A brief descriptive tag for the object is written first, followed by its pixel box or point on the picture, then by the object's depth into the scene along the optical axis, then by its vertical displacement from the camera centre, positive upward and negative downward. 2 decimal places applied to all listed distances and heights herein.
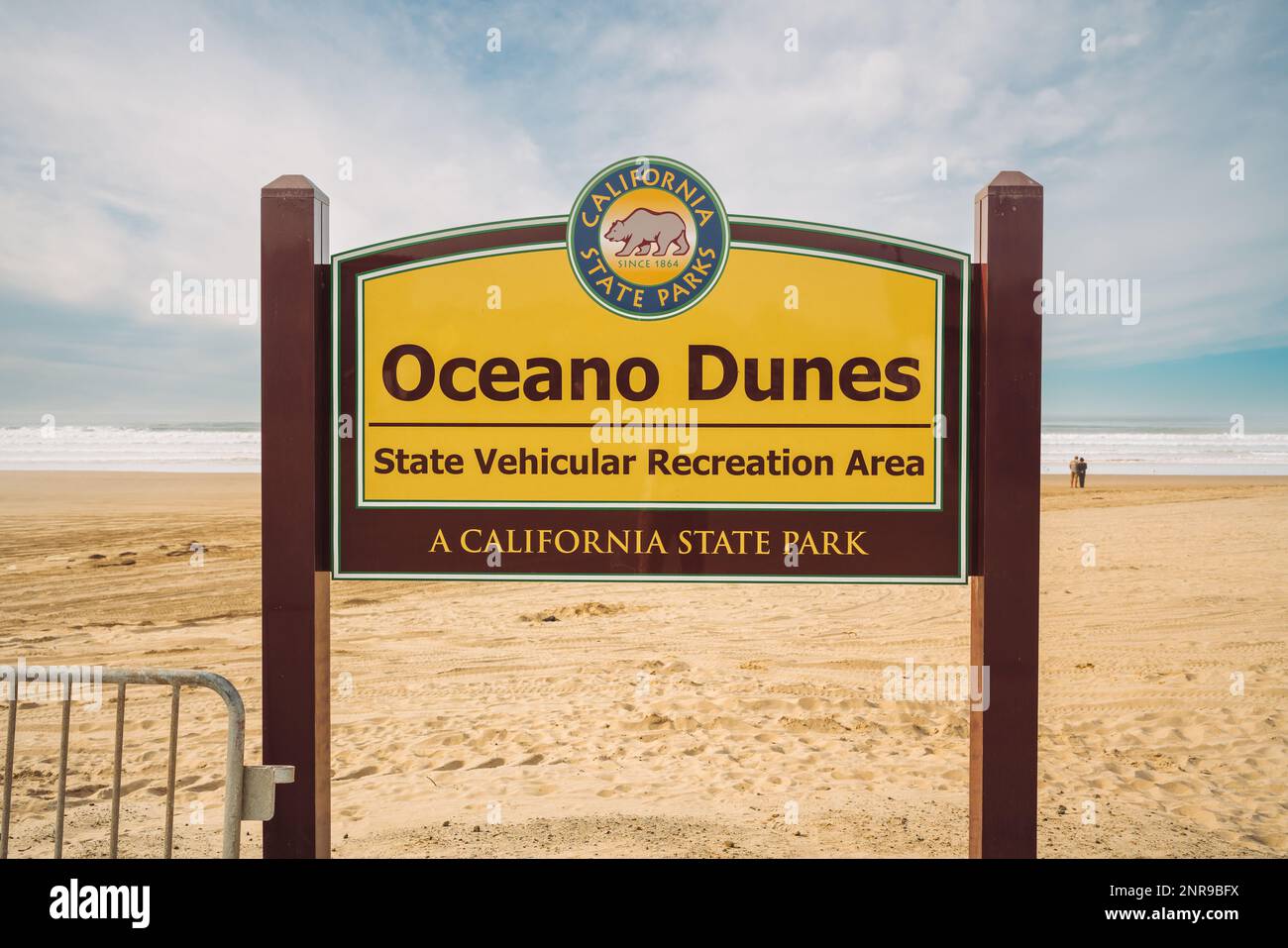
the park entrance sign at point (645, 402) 3.56 +0.34
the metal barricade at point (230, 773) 2.89 -1.28
